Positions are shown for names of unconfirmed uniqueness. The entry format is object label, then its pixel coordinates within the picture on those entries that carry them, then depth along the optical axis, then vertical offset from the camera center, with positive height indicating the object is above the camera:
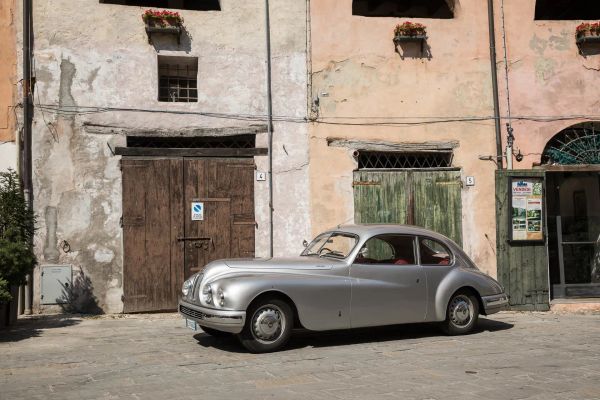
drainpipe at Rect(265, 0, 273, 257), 11.14 +2.13
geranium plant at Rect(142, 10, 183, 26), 10.82 +3.87
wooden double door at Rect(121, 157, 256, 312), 10.59 +0.28
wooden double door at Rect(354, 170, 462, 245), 11.53 +0.64
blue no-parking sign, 10.84 +0.46
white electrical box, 10.18 -0.70
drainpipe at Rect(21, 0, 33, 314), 10.16 +2.00
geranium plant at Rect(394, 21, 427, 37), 11.78 +3.89
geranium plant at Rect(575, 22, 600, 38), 12.12 +3.93
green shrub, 8.28 +0.11
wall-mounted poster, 11.36 +0.39
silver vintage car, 7.08 -0.67
